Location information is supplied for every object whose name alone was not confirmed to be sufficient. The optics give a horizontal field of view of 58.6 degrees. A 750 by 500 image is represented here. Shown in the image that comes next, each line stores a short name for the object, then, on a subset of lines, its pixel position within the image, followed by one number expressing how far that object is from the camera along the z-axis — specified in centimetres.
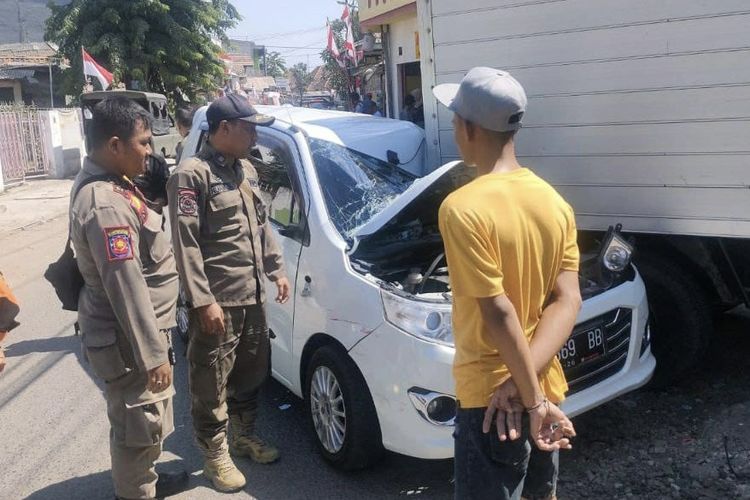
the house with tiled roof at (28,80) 2744
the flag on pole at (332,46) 2558
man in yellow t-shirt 171
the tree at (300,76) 8481
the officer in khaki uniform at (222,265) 305
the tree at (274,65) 9337
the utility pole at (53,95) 2498
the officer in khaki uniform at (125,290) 247
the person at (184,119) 602
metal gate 1603
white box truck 375
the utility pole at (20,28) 3991
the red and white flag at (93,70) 1608
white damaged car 299
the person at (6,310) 246
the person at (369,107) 1942
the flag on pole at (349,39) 2427
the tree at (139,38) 2312
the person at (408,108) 1325
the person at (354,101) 2341
